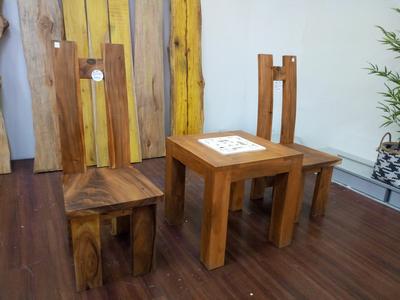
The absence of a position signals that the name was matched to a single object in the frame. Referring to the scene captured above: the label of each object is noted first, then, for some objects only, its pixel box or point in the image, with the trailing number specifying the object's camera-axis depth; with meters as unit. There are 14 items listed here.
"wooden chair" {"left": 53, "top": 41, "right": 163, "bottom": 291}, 1.35
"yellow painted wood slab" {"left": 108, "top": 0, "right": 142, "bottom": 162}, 2.75
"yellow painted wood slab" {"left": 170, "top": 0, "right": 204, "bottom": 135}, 3.04
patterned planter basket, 2.37
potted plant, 2.32
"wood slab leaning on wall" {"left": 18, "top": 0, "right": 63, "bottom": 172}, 2.49
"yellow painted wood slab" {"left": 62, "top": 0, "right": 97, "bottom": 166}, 2.59
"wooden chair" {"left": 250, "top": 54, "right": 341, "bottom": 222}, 2.08
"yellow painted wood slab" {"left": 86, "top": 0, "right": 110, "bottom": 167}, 2.67
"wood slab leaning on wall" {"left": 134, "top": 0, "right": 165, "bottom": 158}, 2.88
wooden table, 1.52
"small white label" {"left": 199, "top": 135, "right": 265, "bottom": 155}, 1.72
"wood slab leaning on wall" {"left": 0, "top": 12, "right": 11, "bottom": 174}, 2.55
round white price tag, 1.59
